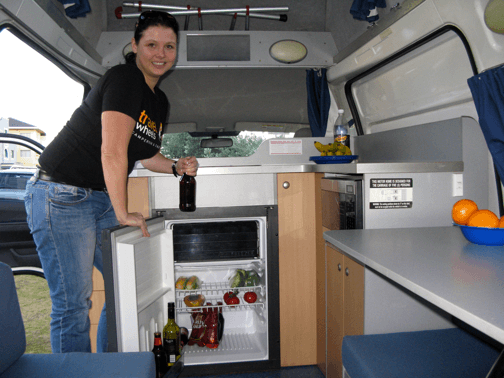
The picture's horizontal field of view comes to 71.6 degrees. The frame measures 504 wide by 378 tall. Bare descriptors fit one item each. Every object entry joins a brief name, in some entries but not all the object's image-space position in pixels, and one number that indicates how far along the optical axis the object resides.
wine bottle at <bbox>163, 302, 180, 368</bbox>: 1.86
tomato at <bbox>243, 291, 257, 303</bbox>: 2.36
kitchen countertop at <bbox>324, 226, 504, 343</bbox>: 0.64
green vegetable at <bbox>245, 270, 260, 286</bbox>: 2.38
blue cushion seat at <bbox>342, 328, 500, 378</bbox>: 0.99
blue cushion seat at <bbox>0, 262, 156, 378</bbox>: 1.12
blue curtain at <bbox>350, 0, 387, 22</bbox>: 2.05
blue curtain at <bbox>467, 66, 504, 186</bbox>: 1.42
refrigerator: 1.56
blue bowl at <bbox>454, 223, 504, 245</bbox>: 1.13
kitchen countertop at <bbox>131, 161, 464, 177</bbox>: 1.57
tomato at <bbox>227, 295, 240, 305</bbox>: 2.36
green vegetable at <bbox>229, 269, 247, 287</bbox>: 2.38
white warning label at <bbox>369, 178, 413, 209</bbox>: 1.59
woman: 1.43
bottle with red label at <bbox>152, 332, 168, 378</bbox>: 1.71
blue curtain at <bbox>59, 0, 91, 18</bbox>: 2.12
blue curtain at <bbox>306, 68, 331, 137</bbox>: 3.08
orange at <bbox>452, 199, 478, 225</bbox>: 1.23
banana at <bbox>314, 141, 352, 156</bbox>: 2.22
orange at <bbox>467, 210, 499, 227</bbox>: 1.13
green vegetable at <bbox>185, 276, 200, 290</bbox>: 2.35
